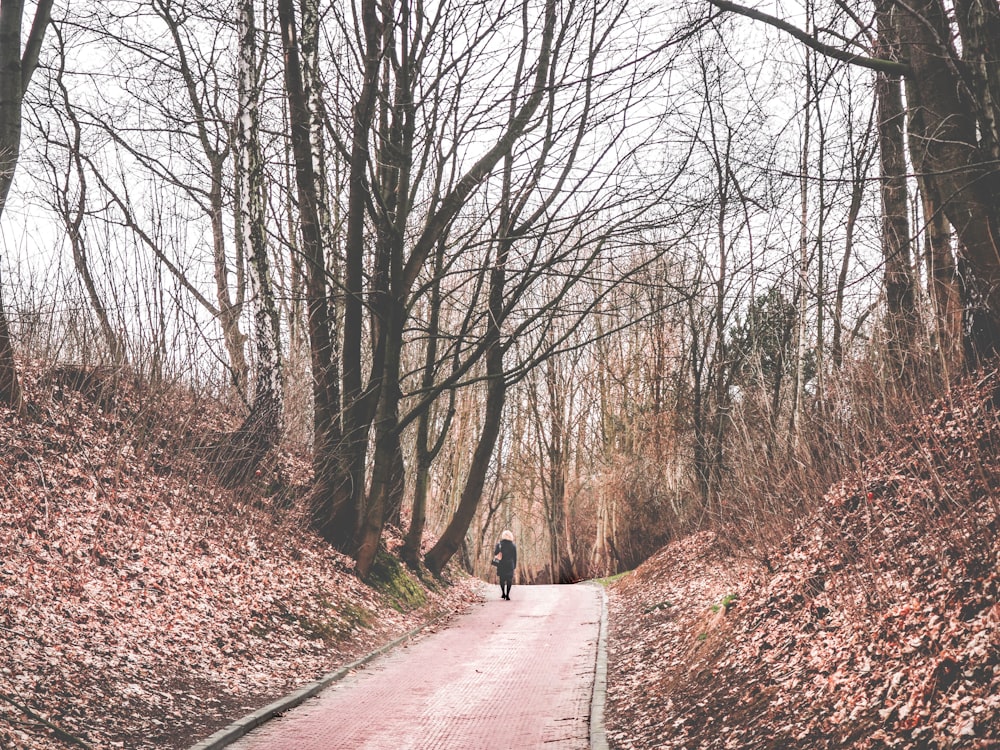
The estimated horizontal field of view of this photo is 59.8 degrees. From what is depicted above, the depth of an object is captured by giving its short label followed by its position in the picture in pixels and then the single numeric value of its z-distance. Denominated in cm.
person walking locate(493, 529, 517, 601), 2230
